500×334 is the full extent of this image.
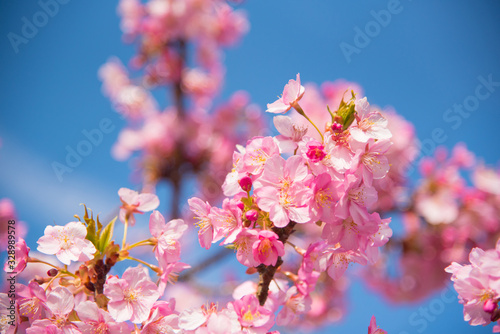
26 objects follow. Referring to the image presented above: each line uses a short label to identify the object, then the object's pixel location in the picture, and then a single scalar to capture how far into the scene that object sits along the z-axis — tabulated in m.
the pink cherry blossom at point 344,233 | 0.73
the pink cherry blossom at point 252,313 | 0.72
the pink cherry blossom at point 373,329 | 0.73
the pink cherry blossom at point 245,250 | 0.72
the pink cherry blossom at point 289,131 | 0.74
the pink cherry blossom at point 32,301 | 0.72
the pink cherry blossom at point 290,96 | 0.75
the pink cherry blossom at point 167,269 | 0.75
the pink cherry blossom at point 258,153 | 0.73
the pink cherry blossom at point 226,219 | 0.72
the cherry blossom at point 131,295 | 0.72
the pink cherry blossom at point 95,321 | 0.72
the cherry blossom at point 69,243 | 0.73
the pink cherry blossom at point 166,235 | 0.75
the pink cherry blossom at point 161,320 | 0.72
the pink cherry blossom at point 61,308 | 0.72
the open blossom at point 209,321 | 0.71
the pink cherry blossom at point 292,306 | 0.76
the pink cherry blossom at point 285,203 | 0.71
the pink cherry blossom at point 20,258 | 0.74
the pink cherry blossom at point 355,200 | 0.71
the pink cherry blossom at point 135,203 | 0.78
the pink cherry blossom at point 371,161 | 0.71
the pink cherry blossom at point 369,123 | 0.73
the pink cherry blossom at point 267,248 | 0.71
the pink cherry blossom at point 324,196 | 0.71
